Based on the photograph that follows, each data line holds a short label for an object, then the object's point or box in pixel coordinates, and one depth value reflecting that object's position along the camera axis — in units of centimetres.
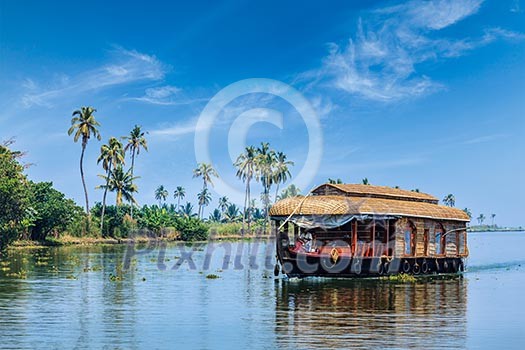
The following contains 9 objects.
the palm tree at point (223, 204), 17412
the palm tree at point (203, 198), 13350
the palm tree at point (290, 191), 11712
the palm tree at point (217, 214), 16525
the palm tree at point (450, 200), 18606
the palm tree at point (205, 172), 11591
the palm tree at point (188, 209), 15474
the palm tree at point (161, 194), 16288
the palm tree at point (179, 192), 16562
